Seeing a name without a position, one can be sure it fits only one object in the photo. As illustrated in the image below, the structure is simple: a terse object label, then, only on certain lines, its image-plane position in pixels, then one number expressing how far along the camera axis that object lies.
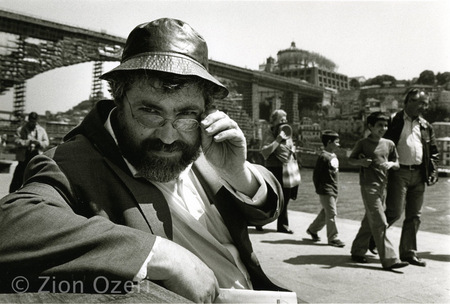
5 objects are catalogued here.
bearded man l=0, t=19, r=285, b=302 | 1.05
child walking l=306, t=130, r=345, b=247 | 5.84
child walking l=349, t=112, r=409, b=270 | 4.69
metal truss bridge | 44.34
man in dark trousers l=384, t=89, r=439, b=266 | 4.97
